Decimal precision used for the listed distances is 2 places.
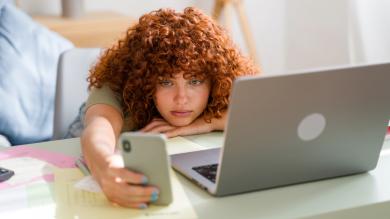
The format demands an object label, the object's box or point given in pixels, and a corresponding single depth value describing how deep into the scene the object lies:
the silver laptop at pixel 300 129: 1.29
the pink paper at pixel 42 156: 1.57
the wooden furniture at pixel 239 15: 3.49
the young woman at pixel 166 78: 1.69
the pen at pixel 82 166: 1.52
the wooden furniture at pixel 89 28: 3.01
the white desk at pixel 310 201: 1.34
